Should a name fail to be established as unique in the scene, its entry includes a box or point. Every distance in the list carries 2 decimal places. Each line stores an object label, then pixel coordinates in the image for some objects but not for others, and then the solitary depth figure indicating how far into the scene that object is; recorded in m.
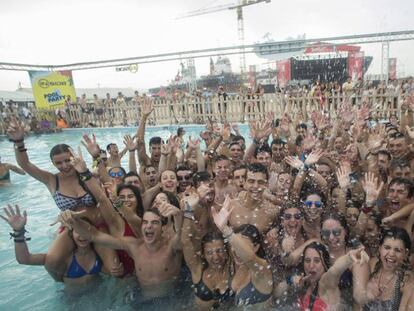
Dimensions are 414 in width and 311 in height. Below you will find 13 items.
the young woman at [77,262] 3.46
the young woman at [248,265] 2.96
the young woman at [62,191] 3.59
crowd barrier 14.24
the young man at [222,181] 4.61
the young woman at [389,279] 2.83
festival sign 19.52
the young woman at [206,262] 3.22
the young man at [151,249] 3.43
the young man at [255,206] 3.91
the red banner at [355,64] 30.14
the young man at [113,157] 6.65
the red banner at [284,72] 31.46
